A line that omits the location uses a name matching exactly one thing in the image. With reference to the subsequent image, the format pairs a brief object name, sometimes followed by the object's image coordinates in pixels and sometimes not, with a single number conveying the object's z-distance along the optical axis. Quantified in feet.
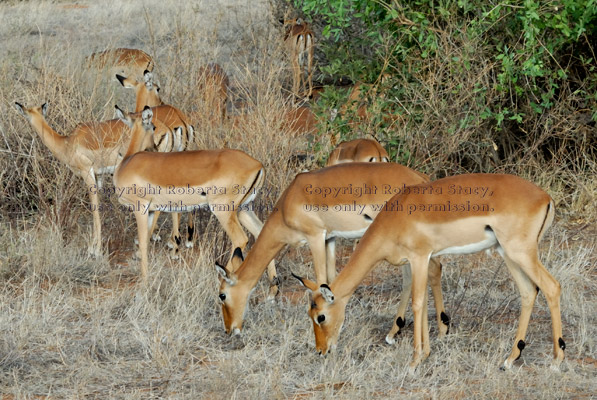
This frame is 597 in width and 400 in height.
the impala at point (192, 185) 40.70
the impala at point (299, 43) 74.59
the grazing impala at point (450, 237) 29.86
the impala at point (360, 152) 44.29
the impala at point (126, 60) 65.87
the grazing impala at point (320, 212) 34.78
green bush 46.44
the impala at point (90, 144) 47.62
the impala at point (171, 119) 47.16
